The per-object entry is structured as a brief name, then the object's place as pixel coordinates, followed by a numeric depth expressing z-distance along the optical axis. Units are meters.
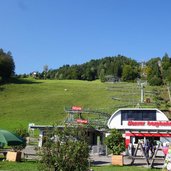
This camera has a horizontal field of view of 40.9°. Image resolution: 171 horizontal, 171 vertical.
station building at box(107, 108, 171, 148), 22.78
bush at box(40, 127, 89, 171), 7.23
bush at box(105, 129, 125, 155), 15.40
